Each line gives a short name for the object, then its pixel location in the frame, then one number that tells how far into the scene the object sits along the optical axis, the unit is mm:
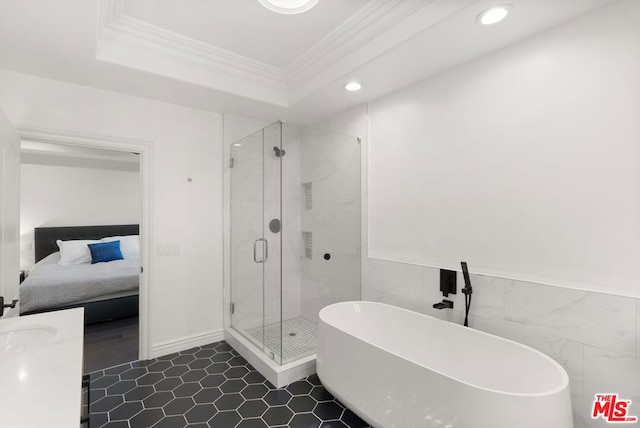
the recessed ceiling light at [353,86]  2588
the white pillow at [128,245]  5352
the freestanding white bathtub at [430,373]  1319
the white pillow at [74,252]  4789
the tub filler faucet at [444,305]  2265
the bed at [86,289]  3537
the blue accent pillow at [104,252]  4895
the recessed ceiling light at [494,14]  1652
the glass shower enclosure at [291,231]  2969
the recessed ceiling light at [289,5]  1647
